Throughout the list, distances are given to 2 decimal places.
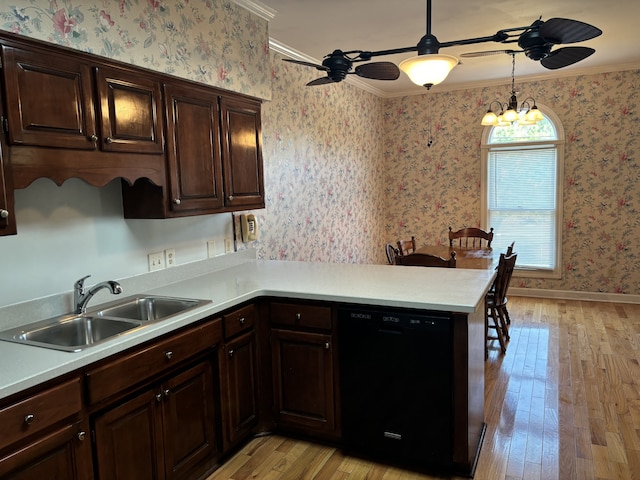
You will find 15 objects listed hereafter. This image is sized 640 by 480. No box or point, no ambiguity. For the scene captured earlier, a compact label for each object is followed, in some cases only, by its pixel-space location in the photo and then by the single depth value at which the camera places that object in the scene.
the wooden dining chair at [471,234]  5.15
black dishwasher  2.26
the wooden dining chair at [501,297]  3.85
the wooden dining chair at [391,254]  4.23
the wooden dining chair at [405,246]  4.49
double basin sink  1.97
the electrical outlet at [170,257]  2.84
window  5.85
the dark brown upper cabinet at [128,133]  1.76
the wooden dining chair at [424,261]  3.38
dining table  4.05
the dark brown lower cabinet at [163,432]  1.82
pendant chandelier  4.18
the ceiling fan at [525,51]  2.16
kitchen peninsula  2.20
